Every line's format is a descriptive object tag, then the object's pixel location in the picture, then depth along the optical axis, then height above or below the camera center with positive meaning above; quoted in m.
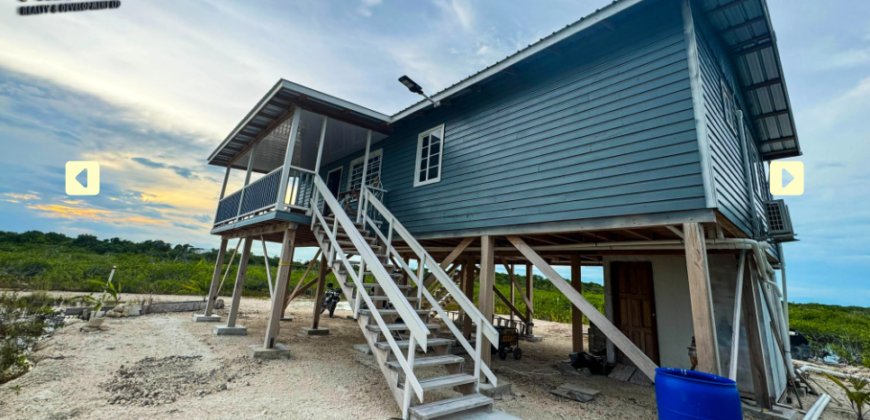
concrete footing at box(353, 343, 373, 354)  7.05 -1.64
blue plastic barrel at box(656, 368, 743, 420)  2.50 -0.78
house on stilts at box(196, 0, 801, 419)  3.91 +1.59
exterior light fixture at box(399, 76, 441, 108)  5.98 +3.46
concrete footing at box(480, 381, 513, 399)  4.37 -1.47
